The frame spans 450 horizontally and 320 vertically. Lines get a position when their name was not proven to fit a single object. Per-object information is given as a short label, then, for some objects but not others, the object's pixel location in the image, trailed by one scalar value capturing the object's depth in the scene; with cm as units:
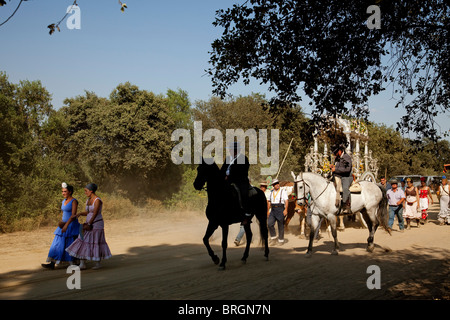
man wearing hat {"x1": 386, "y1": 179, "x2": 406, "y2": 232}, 1686
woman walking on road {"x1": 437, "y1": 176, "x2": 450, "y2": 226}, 1853
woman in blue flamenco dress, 884
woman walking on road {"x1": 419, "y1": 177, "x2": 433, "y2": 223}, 1891
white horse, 1103
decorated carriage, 1955
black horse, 883
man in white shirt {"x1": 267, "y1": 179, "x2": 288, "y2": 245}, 1301
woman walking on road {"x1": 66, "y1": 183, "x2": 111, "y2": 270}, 869
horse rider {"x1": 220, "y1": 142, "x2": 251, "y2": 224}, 934
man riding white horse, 1118
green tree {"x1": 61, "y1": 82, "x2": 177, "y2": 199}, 2448
